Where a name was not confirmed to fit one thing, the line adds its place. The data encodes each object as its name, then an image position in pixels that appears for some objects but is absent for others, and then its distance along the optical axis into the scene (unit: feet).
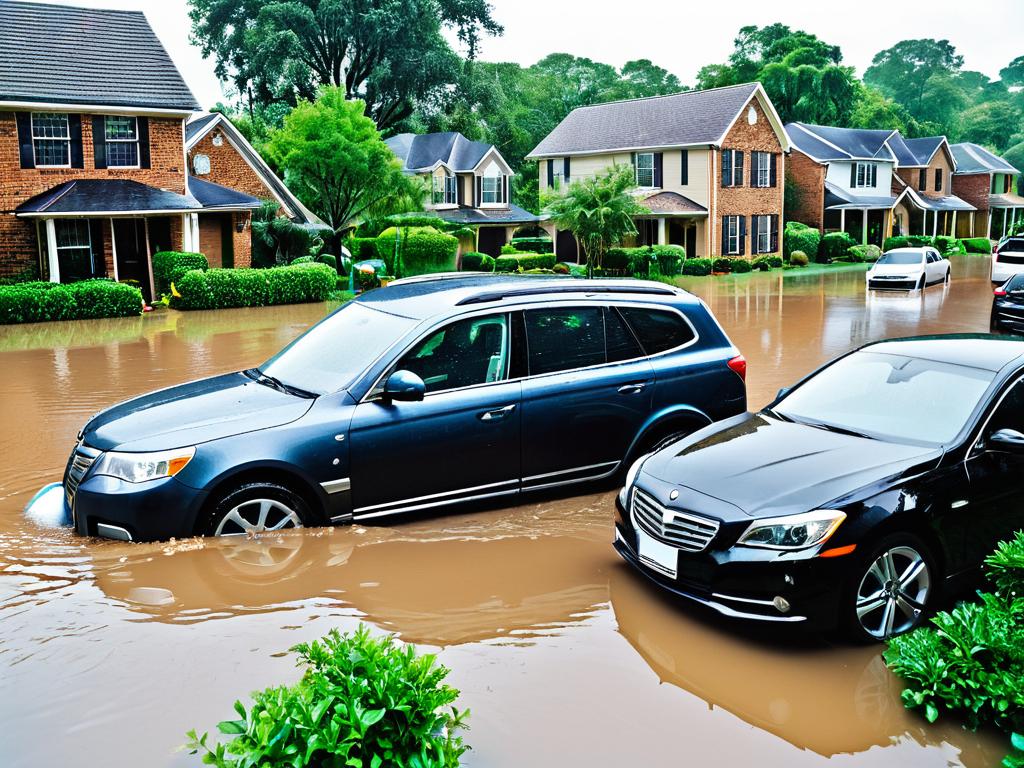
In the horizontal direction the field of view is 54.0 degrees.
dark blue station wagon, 20.58
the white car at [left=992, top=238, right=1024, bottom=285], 90.33
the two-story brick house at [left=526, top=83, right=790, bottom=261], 151.84
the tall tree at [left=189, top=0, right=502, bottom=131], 195.42
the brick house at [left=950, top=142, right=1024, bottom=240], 232.53
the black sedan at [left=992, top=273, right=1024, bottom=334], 57.57
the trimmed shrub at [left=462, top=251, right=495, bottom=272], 139.85
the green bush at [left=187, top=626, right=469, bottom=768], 11.27
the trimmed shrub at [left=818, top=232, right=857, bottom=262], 172.04
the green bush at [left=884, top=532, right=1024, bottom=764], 14.19
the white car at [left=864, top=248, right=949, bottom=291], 106.11
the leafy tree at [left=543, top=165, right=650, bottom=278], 130.52
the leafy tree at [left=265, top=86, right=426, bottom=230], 110.22
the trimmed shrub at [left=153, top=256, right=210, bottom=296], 87.61
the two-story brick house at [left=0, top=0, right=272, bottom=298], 85.05
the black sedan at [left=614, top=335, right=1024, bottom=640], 16.60
